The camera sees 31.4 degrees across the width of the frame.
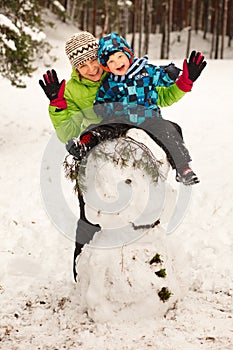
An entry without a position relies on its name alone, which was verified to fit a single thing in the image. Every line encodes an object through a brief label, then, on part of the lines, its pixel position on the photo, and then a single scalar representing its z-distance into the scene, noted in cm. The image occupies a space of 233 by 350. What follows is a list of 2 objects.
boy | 324
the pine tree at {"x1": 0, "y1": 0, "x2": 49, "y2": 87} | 825
